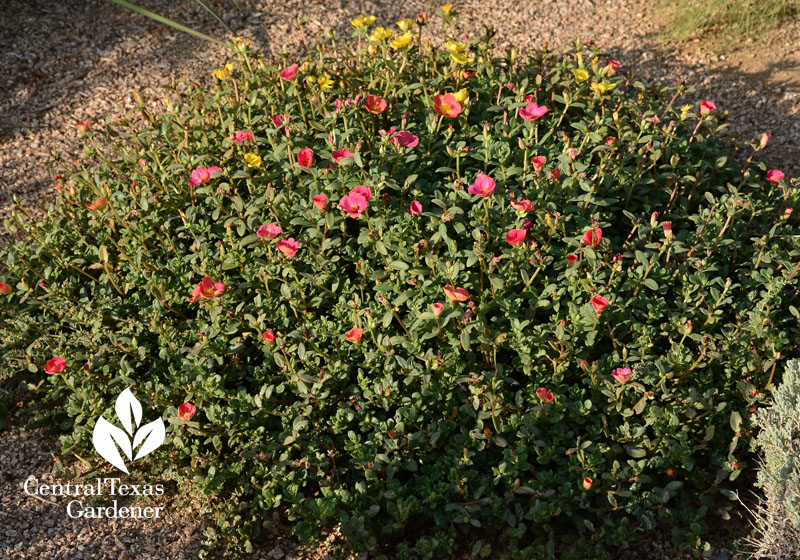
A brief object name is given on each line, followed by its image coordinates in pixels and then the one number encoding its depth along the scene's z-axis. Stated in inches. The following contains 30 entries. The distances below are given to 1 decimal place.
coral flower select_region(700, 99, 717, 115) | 122.4
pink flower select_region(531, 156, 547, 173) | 112.3
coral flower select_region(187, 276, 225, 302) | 100.6
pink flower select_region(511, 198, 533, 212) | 102.5
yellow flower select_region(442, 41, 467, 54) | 127.7
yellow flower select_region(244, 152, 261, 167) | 119.4
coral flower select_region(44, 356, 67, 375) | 102.4
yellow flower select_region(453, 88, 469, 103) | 120.0
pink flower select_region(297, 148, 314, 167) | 111.7
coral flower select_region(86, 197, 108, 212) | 111.0
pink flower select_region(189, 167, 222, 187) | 114.8
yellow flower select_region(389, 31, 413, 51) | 126.8
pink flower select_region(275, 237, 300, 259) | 102.6
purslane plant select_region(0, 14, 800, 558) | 98.1
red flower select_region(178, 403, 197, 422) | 96.3
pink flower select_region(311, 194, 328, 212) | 106.5
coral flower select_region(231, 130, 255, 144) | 120.3
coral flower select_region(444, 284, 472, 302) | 94.5
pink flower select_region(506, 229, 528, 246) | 100.1
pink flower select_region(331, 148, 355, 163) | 115.0
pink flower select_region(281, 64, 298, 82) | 128.7
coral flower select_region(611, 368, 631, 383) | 96.0
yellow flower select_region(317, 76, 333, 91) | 133.4
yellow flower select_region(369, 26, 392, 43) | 127.7
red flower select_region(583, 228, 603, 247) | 105.4
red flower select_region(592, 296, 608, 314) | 94.6
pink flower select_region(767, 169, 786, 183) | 123.0
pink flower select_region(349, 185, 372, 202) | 104.9
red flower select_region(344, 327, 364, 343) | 97.3
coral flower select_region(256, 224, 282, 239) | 109.1
